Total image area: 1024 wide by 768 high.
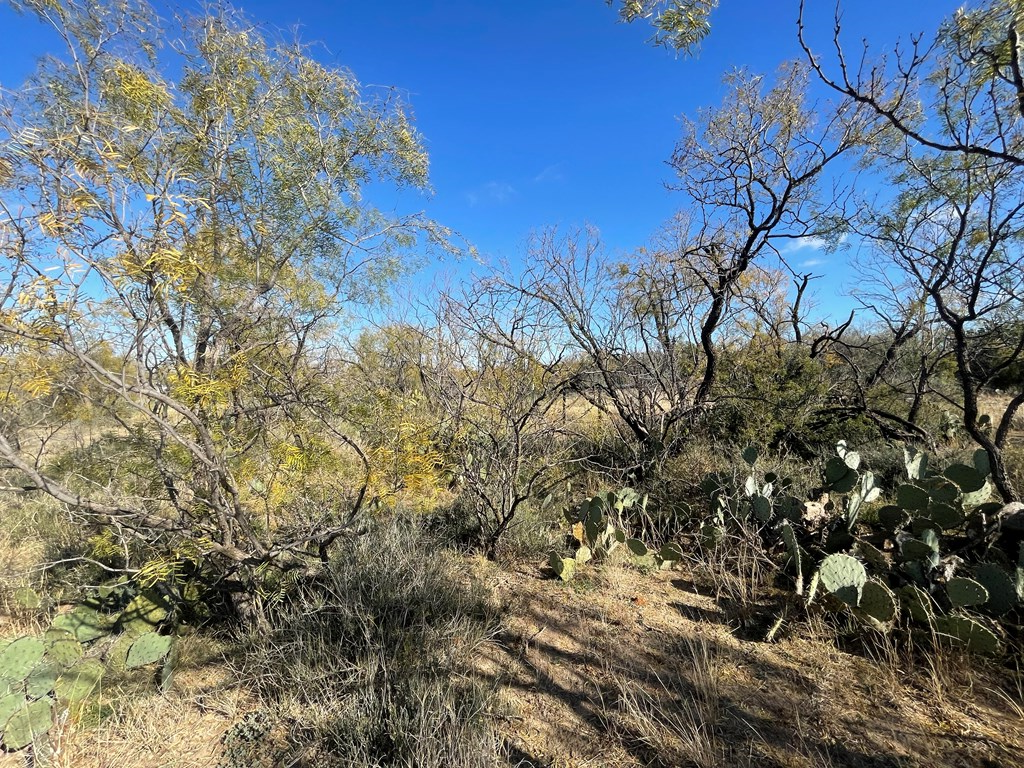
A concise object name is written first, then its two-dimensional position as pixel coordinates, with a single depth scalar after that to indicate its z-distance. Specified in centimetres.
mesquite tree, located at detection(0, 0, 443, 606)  202
